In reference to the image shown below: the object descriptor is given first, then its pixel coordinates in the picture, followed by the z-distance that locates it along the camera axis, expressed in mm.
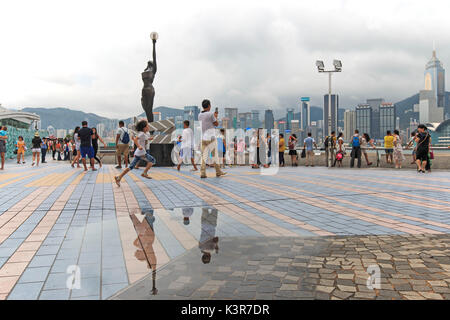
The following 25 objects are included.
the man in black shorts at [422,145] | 12602
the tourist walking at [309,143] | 18844
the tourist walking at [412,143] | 14893
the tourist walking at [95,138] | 15070
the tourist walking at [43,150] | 22966
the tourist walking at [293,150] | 19000
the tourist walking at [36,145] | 18742
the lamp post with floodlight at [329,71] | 21516
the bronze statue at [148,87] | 17656
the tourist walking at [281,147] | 18812
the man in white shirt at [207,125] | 9859
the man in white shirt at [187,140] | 13530
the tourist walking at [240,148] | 19062
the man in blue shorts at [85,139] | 13141
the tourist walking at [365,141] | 17719
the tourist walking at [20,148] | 20706
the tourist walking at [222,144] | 15585
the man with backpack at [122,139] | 13820
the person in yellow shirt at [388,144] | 17375
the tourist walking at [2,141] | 15055
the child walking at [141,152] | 8827
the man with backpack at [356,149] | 17188
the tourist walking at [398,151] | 16516
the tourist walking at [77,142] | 15316
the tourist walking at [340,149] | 17641
